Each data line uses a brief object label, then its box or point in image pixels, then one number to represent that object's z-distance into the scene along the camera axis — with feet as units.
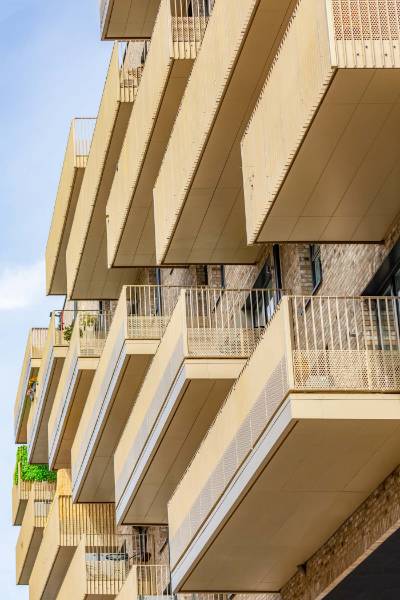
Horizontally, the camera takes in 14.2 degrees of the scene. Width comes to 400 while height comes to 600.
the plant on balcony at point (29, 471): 156.97
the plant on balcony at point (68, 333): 132.46
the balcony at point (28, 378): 159.63
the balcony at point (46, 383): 133.83
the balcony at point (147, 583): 95.71
